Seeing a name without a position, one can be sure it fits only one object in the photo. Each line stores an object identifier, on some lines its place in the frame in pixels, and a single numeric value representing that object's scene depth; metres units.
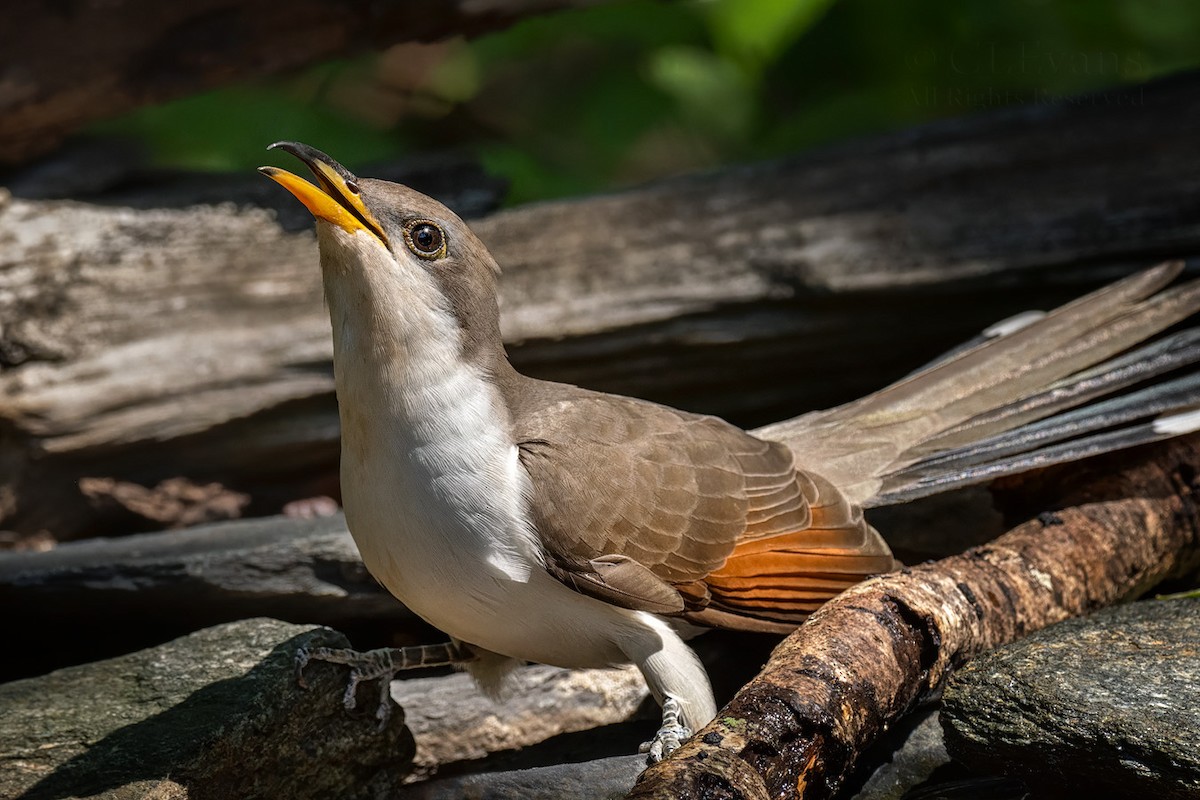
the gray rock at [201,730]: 5.75
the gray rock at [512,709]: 7.70
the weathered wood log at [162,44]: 9.33
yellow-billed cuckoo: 6.06
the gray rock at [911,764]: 6.42
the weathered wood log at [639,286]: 9.41
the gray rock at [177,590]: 7.93
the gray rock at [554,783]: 6.05
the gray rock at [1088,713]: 5.39
